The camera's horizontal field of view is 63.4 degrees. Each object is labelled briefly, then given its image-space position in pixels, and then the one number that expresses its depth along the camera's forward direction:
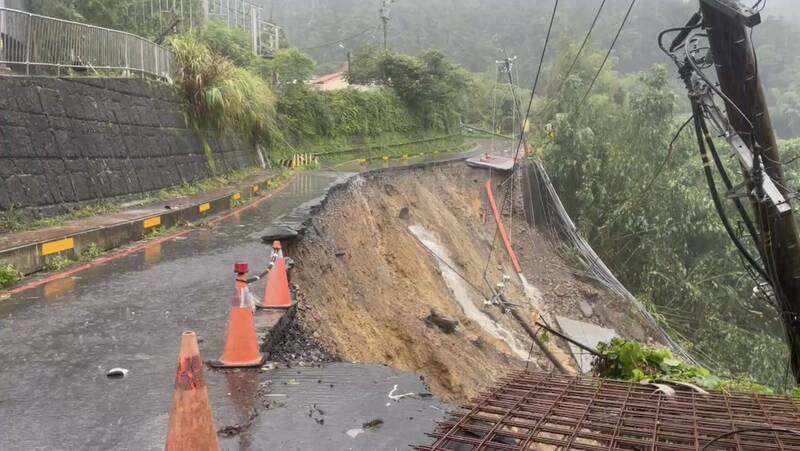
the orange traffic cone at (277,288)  6.15
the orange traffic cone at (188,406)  2.82
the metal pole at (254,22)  32.73
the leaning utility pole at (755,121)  6.20
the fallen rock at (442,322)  12.36
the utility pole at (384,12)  43.58
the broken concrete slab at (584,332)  17.02
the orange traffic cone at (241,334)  4.62
